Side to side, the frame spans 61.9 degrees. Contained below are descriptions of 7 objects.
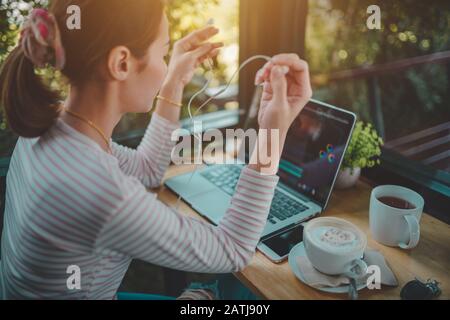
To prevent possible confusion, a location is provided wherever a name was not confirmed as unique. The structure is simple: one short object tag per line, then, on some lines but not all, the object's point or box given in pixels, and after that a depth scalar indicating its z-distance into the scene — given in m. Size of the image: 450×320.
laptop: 1.04
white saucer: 0.79
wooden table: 0.80
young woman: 0.67
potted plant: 1.13
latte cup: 0.78
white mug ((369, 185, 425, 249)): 0.87
